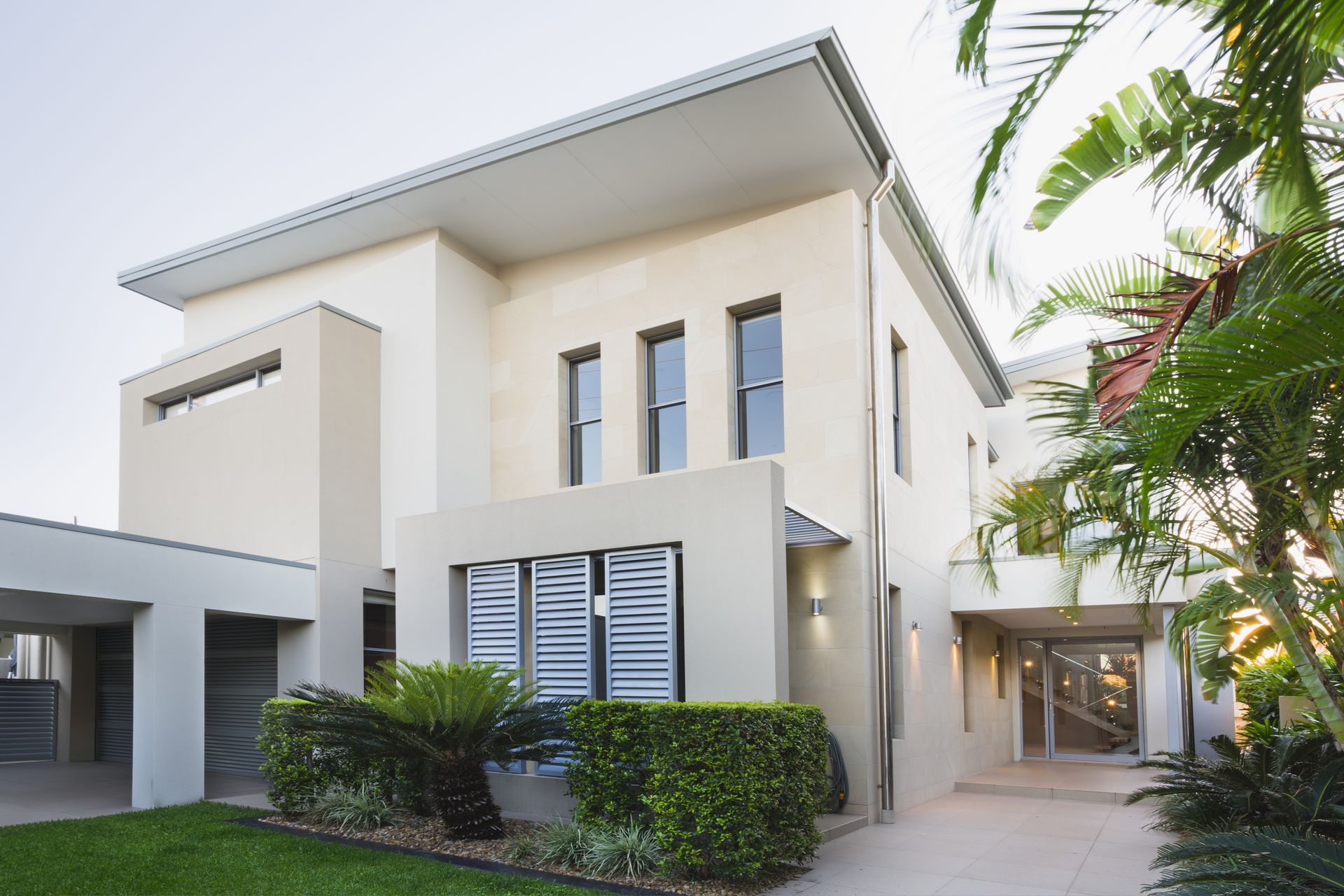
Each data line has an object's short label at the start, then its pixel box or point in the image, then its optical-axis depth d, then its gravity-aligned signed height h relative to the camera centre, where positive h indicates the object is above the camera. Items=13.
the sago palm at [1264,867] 4.28 -1.56
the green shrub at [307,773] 10.12 -2.29
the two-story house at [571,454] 10.00 +1.31
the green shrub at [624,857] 7.66 -2.44
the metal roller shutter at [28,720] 15.98 -2.67
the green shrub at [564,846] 8.03 -2.47
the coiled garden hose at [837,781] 10.06 -2.44
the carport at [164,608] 10.12 -0.60
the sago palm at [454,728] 8.77 -1.59
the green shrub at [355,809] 9.57 -2.56
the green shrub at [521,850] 8.21 -2.56
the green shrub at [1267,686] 11.64 -1.92
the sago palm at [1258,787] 7.34 -2.06
